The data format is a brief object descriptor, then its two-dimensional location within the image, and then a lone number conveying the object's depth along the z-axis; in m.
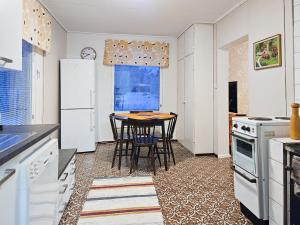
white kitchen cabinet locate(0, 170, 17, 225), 0.89
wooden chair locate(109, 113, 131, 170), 3.57
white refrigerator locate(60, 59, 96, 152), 4.31
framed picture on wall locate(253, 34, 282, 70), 2.55
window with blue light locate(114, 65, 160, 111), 5.45
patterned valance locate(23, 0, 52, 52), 2.70
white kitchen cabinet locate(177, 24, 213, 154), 4.32
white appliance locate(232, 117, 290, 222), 1.85
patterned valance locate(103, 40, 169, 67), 5.20
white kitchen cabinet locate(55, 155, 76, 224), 1.94
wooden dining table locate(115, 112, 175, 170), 3.35
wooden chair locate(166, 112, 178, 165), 3.71
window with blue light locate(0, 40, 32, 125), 2.45
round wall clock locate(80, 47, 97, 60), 5.15
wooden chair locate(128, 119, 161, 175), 3.29
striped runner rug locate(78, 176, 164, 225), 2.06
